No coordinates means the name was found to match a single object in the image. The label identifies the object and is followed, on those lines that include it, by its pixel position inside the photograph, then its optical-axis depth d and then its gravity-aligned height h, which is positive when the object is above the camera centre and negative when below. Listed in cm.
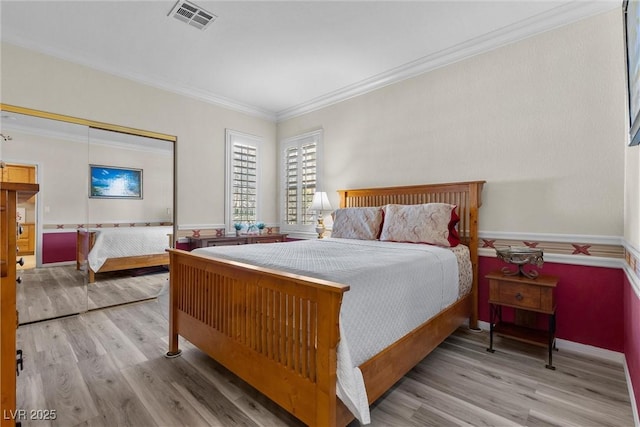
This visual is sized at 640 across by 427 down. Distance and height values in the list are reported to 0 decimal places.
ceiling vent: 251 +170
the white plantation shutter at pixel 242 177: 457 +52
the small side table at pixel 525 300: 223 -68
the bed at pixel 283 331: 135 -71
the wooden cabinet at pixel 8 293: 118 -34
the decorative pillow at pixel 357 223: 329 -13
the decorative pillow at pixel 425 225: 280 -13
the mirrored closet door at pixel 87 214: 317 -5
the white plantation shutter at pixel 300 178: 463 +53
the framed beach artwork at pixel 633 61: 121 +67
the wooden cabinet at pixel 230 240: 405 -41
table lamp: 413 +8
